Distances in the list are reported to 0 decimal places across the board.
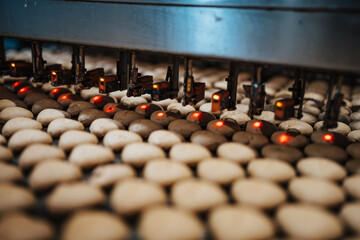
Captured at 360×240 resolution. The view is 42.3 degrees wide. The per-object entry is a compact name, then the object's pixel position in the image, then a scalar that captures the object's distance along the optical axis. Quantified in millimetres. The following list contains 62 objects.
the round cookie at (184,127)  512
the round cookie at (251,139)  488
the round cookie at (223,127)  514
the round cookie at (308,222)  353
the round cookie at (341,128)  530
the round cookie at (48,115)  532
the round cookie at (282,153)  456
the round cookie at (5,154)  434
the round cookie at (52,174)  397
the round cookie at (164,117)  540
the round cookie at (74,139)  468
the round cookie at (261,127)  518
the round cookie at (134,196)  375
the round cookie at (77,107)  569
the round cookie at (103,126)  508
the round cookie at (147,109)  574
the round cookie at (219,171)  415
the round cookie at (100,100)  602
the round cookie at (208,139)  481
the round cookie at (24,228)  338
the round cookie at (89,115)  541
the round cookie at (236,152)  450
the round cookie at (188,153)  444
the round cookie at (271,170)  420
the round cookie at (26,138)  460
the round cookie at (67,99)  600
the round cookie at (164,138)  477
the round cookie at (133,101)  619
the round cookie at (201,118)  545
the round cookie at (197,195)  379
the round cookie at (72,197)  369
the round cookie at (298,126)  523
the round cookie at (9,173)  398
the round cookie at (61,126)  502
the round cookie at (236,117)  552
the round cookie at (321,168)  423
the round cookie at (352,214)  364
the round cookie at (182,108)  580
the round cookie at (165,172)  407
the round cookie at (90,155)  433
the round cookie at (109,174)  405
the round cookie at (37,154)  427
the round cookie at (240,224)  350
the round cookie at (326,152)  459
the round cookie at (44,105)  570
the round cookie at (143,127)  507
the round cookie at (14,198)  366
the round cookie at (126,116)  538
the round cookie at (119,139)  474
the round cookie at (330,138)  494
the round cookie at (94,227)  342
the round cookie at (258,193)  384
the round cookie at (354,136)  512
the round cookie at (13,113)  534
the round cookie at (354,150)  466
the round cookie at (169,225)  346
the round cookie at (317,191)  389
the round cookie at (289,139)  488
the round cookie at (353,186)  401
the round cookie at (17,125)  496
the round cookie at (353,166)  436
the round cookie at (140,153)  441
